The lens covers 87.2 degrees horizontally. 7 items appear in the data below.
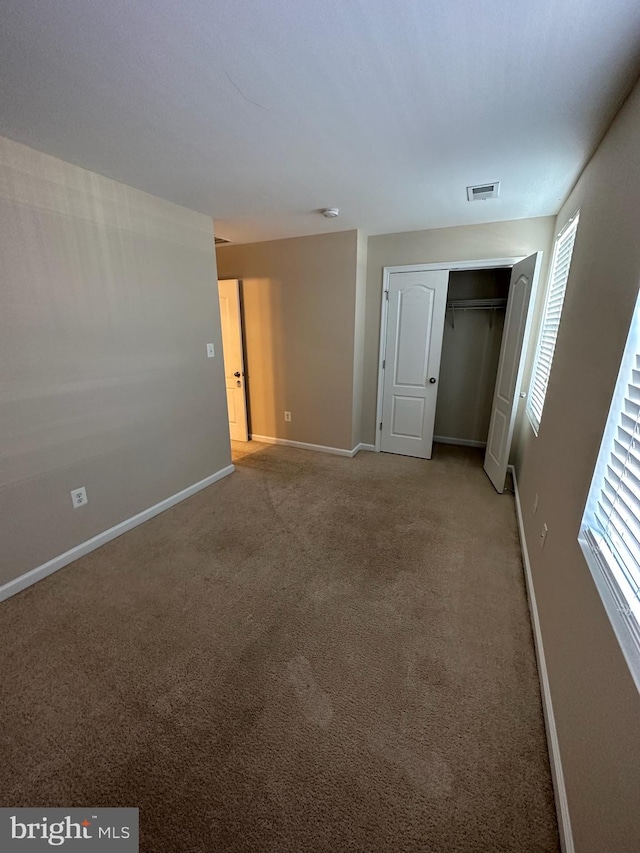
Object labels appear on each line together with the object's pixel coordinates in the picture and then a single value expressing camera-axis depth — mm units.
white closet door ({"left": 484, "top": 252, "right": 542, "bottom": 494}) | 2816
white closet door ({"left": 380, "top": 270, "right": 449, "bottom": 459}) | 3594
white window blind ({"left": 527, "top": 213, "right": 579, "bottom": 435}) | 2438
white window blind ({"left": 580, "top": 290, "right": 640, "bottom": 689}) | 896
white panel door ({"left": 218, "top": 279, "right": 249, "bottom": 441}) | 4129
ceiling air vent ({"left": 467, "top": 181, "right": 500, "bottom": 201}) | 2328
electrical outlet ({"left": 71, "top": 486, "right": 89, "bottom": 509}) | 2254
